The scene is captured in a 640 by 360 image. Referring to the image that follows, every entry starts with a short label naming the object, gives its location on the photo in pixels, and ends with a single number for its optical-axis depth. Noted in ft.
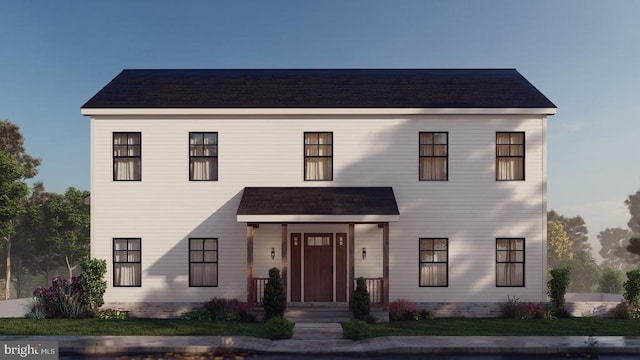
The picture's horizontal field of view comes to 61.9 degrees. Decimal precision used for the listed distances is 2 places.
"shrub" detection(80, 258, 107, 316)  59.57
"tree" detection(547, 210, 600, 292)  229.45
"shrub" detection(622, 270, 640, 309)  62.23
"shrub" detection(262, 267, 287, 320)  55.36
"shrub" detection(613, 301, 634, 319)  61.52
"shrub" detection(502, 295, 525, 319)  60.29
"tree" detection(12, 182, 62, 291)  152.35
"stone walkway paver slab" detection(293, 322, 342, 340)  48.16
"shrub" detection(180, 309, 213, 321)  59.26
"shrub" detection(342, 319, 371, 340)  46.53
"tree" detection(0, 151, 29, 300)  115.44
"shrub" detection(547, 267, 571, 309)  61.87
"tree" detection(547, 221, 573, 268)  221.87
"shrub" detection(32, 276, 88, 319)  59.52
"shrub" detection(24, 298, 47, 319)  59.52
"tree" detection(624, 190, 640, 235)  295.28
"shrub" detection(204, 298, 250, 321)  57.77
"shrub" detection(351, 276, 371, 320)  55.52
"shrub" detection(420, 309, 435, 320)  60.13
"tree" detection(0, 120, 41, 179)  148.15
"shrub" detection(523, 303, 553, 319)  60.23
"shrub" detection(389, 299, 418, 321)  59.06
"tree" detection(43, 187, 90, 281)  152.25
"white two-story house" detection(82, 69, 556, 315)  62.18
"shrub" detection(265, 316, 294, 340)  46.52
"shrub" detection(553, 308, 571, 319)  61.41
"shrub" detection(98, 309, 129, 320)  60.08
